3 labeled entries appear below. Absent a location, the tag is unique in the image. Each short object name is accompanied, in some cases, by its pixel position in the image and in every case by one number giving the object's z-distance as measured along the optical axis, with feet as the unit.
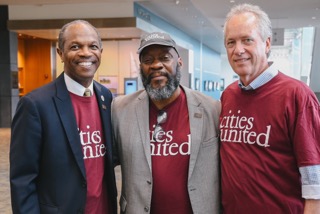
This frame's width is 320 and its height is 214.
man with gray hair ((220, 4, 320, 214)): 5.02
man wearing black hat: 6.14
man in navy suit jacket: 5.35
